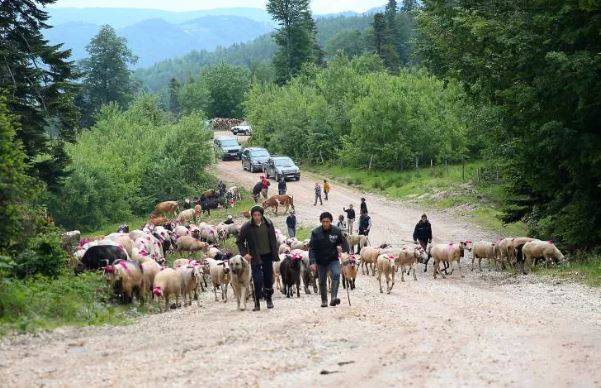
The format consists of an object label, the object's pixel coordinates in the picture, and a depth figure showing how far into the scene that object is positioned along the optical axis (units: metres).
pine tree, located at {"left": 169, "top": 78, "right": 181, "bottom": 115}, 135.62
